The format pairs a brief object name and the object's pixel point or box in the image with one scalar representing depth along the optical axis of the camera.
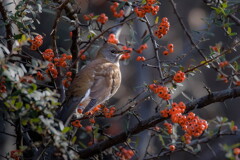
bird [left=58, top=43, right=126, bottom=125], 8.37
